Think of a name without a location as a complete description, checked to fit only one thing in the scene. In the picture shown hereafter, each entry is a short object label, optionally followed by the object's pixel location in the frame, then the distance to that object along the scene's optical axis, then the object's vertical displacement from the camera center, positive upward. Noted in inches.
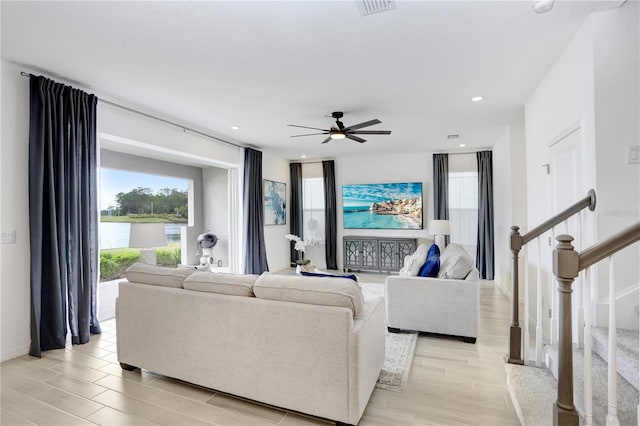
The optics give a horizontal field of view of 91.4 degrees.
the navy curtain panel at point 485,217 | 241.0 -4.1
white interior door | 88.3 +6.8
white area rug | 94.2 -51.4
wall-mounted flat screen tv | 267.0 +6.6
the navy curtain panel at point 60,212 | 114.6 +1.9
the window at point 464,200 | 256.8 +10.1
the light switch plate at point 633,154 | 82.7 +14.8
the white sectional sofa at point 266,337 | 73.1 -32.3
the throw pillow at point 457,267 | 129.2 -22.8
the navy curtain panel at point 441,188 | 259.3 +20.2
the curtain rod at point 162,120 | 138.5 +51.4
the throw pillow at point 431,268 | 135.1 -24.2
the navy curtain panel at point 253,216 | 234.2 -1.1
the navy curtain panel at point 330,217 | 290.5 -3.2
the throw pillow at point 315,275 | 94.3 -20.1
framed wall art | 265.1 +10.5
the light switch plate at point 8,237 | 110.0 -7.0
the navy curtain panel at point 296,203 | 301.9 +10.7
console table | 257.6 -33.4
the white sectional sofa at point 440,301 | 124.4 -36.7
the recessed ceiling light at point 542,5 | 76.1 +50.7
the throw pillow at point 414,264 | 140.0 -24.2
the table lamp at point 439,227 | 216.8 -10.6
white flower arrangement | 169.9 -19.7
